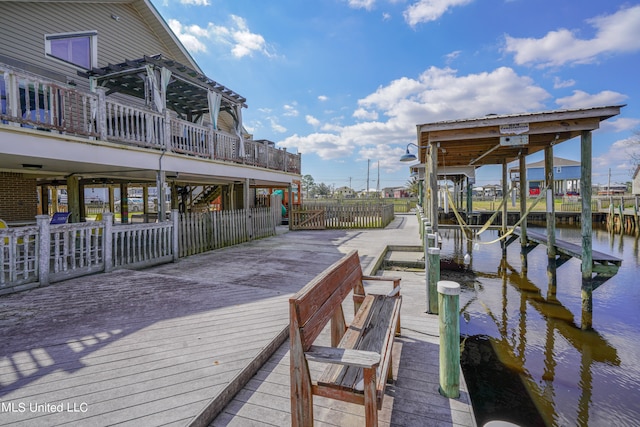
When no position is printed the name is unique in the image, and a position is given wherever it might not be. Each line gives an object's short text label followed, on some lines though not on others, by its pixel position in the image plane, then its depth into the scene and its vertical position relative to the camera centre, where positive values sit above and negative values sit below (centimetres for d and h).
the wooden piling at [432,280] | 436 -110
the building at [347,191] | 9072 +357
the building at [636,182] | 3844 +236
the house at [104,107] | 595 +226
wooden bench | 185 -107
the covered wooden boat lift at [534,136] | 582 +144
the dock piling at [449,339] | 255 -116
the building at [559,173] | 4153 +385
